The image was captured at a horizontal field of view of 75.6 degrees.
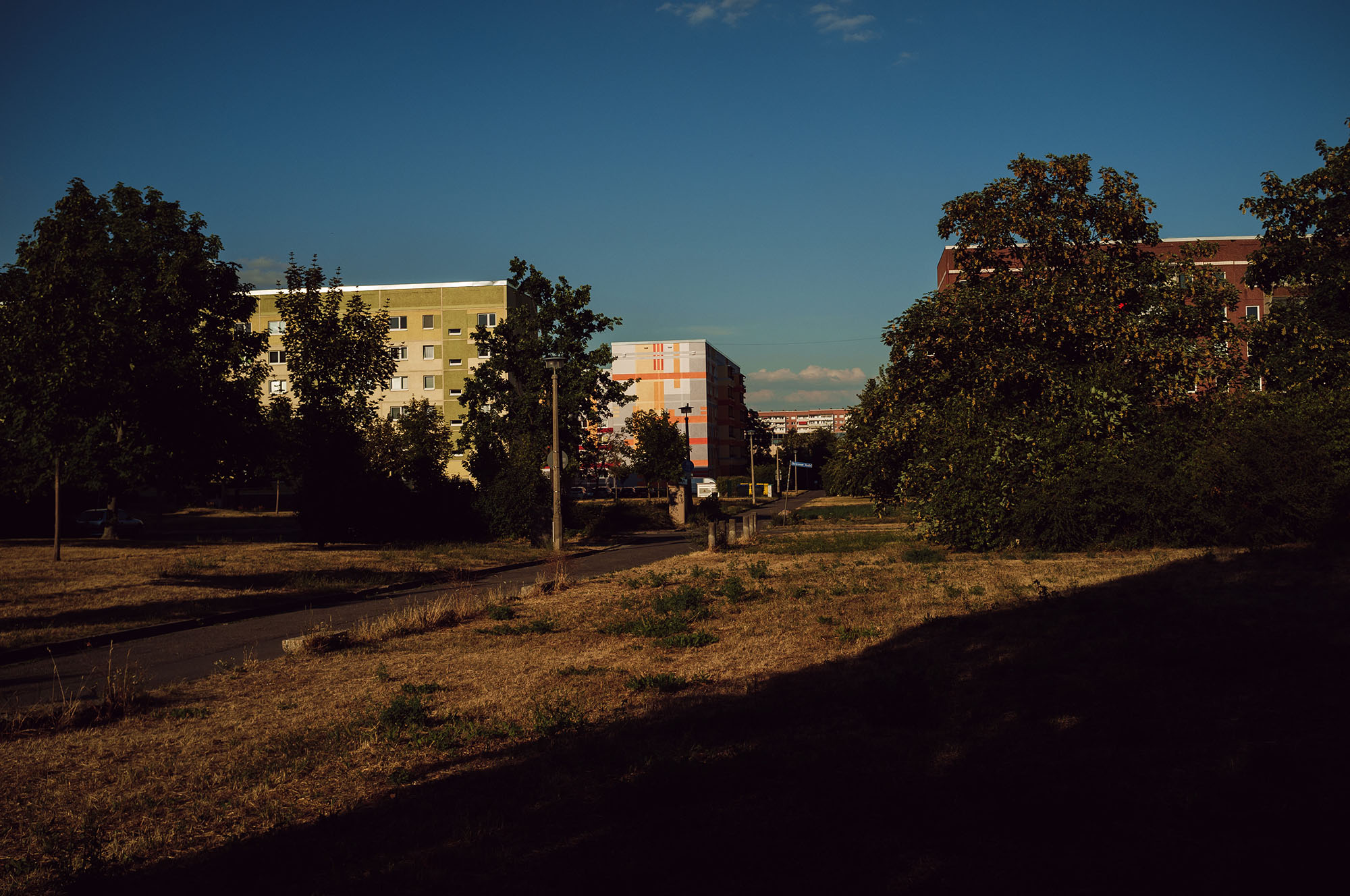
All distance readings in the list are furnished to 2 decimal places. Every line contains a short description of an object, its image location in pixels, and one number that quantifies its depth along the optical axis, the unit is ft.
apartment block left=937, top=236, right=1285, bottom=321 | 214.28
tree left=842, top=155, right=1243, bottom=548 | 67.72
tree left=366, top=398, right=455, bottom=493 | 168.45
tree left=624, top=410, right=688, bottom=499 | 231.50
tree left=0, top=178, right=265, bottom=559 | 72.43
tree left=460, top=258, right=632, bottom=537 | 107.04
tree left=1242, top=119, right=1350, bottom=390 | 81.15
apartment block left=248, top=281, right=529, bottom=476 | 241.55
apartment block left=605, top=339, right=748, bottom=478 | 367.04
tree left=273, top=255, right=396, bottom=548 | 97.76
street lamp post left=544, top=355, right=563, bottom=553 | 91.61
